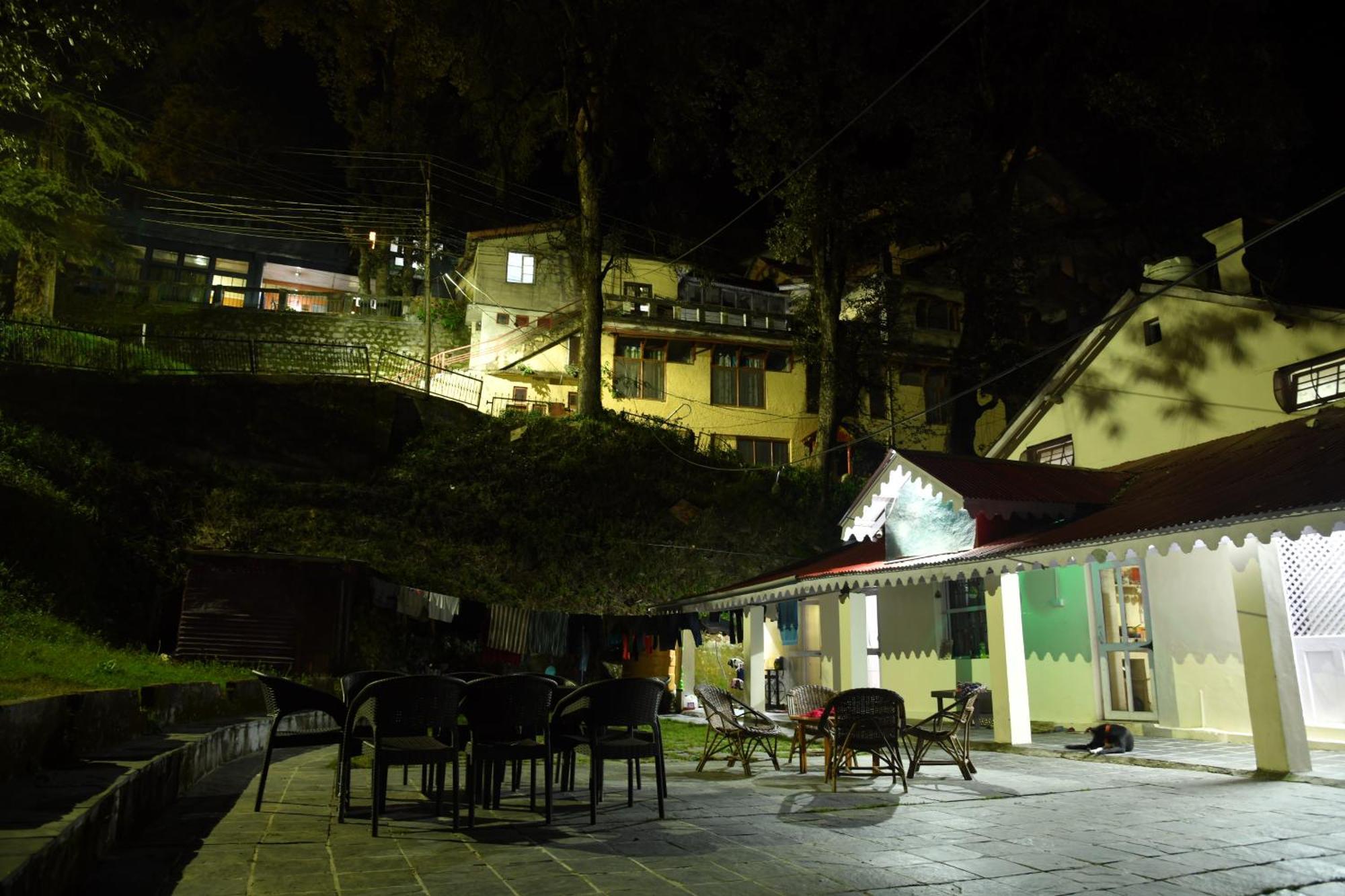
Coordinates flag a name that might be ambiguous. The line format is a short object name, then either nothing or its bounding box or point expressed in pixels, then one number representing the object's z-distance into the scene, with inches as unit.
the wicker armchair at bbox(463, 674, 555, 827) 215.8
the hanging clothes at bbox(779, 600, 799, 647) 650.8
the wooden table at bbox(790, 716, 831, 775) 314.7
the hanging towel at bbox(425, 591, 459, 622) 590.6
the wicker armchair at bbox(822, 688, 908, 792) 281.3
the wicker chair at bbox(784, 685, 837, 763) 362.9
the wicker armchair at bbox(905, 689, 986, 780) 289.3
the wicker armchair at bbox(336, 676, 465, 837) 197.0
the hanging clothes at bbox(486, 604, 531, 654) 601.3
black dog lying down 369.1
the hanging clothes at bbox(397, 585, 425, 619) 590.6
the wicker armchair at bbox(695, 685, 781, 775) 321.4
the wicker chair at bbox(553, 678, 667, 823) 217.6
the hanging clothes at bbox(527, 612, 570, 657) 604.4
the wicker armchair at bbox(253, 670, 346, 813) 221.3
